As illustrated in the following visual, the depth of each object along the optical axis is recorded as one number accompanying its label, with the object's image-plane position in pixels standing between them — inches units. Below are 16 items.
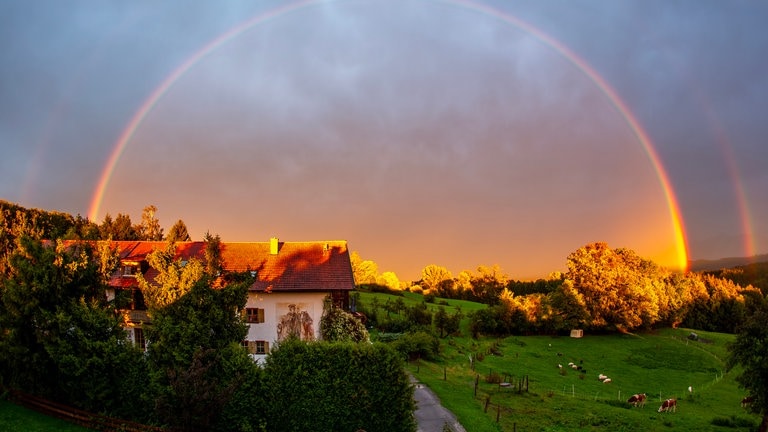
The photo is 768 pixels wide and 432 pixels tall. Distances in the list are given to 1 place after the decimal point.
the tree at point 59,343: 834.8
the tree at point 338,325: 1469.0
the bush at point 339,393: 853.8
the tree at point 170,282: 857.3
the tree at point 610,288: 2935.5
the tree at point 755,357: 1085.1
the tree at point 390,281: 4754.4
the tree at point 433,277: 5319.9
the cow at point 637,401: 1453.0
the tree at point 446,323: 2755.9
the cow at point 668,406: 1392.7
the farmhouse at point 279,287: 1473.9
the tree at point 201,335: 811.4
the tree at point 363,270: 5019.7
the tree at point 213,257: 924.0
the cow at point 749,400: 1123.7
